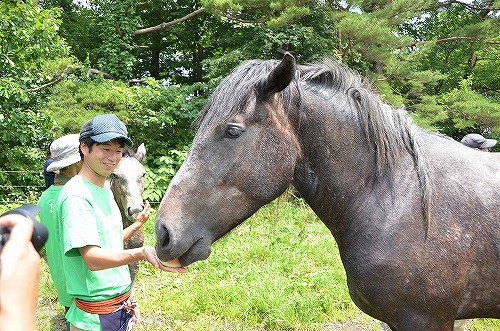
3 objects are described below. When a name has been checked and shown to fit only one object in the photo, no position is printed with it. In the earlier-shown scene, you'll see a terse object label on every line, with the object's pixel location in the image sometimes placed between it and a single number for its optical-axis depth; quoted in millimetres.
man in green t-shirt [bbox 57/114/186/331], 1896
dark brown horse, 1775
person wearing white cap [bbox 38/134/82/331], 2473
